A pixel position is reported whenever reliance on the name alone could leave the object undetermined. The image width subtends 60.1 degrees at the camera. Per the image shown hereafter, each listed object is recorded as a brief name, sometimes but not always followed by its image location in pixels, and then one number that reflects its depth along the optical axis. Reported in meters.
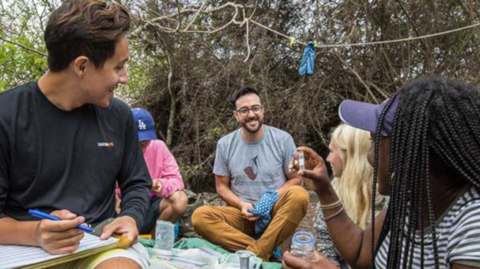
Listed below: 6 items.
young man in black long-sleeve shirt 1.58
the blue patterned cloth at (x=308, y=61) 4.44
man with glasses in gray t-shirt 3.08
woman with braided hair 1.17
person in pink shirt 3.25
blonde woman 2.29
